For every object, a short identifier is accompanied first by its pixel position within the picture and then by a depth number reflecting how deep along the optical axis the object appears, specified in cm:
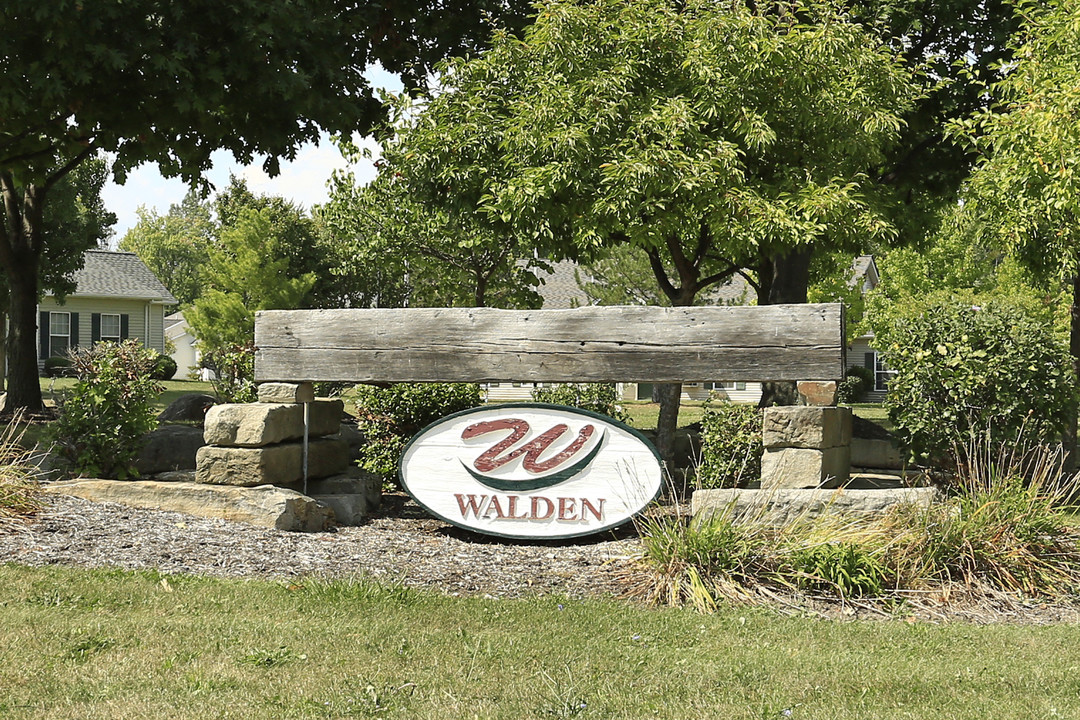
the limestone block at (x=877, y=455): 1080
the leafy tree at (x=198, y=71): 982
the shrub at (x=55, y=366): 3431
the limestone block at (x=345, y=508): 791
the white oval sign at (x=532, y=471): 743
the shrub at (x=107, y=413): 858
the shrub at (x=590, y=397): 1067
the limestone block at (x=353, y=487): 852
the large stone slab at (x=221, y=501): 718
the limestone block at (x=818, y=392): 735
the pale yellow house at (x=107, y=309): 3731
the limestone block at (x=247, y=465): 771
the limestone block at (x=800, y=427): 722
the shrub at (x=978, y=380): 837
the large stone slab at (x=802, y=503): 661
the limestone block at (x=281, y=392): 816
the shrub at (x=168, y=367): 3403
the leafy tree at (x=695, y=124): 1079
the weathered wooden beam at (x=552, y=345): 732
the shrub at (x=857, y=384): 3248
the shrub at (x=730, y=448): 852
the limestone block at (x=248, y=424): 774
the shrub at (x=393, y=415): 889
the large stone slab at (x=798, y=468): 722
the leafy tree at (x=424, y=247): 2064
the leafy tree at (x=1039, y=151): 893
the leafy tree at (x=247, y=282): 3014
